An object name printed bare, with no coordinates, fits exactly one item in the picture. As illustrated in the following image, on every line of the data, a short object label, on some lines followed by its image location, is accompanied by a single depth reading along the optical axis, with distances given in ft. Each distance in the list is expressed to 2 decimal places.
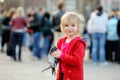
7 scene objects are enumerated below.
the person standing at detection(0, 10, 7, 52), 53.96
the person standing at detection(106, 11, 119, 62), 43.93
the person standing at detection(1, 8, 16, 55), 51.73
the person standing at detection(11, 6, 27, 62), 44.37
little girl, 15.43
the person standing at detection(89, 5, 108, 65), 41.88
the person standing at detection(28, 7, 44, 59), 46.68
